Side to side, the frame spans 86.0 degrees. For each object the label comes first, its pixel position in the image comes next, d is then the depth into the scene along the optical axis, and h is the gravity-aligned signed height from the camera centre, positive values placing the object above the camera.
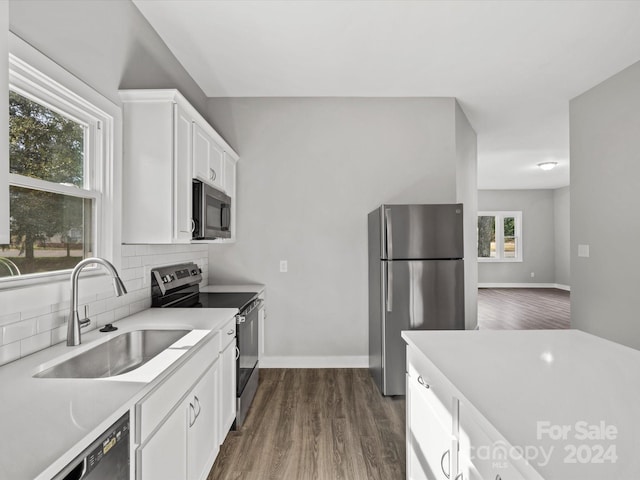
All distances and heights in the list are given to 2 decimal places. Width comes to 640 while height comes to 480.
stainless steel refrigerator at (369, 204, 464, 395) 2.85 -0.27
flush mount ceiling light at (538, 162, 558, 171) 6.34 +1.45
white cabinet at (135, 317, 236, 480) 1.14 -0.73
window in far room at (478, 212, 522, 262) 9.52 +0.19
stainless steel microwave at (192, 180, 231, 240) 2.38 +0.23
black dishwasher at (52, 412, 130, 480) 0.78 -0.54
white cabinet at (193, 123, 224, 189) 2.39 +0.65
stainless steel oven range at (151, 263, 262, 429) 2.33 -0.44
